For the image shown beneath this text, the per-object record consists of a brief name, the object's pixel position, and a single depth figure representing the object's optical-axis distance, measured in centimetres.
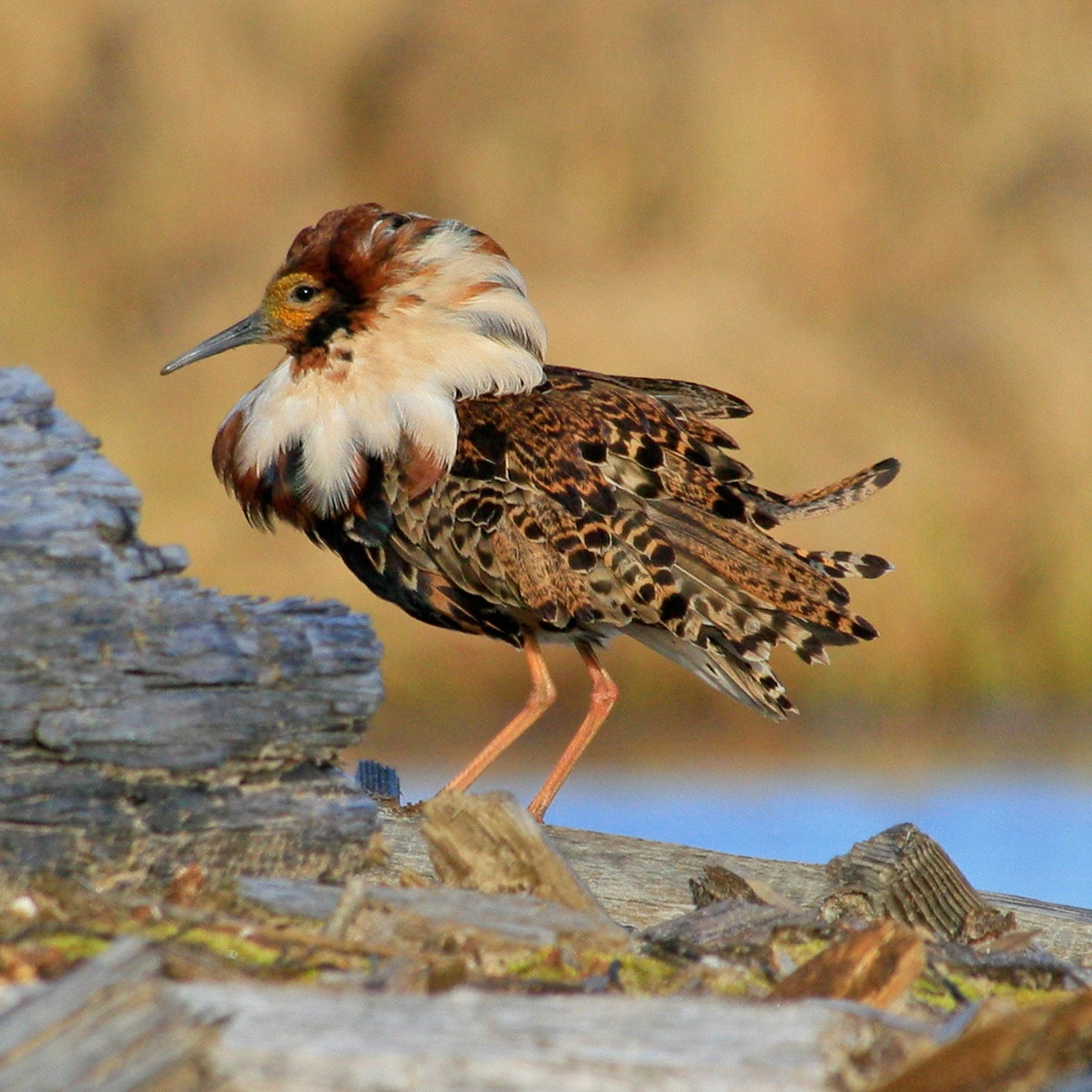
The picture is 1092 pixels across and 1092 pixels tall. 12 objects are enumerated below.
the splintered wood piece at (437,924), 580
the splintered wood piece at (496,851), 654
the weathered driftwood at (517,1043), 406
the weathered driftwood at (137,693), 645
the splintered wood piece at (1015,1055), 421
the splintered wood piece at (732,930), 638
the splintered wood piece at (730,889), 809
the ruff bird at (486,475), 1112
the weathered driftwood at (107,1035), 402
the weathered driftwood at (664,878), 943
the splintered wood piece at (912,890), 898
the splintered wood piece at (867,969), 528
